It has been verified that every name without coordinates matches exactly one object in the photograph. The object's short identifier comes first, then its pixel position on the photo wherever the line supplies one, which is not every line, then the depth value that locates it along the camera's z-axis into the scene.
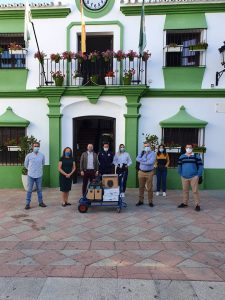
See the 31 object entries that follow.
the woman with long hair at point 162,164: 8.94
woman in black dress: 7.46
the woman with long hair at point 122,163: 8.52
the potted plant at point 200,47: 9.34
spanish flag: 8.80
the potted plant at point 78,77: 9.63
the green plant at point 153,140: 9.53
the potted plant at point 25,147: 9.51
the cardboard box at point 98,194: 7.11
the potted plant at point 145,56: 9.25
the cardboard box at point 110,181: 7.27
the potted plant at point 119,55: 9.23
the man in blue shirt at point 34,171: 7.52
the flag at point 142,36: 8.59
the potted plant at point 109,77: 9.55
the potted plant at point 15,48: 9.56
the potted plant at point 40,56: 9.40
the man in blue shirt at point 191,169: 7.38
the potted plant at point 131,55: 9.27
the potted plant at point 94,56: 9.24
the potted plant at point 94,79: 9.55
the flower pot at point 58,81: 9.59
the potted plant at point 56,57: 9.39
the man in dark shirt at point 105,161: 8.55
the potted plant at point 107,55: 9.21
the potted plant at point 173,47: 9.33
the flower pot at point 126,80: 9.37
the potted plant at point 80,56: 9.37
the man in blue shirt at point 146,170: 7.56
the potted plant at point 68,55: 9.40
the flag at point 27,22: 8.45
